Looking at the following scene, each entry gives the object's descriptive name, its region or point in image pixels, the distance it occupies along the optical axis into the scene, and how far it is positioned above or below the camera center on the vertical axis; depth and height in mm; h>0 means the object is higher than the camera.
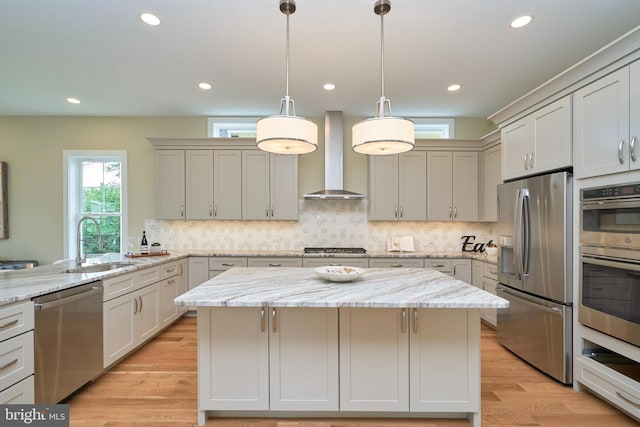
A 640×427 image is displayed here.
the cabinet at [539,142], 2238 +635
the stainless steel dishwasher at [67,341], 1807 -877
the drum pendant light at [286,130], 1582 +472
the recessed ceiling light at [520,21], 2134 +1468
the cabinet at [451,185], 4055 +416
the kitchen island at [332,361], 1793 -922
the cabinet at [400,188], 4059 +374
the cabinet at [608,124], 1778 +611
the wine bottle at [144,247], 3693 -422
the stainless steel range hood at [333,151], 4098 +912
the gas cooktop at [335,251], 3951 -509
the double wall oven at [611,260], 1771 -306
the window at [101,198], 4359 +250
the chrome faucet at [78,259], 2654 -421
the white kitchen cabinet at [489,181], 3723 +443
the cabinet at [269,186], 4066 +405
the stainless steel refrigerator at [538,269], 2223 -473
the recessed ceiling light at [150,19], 2137 +1485
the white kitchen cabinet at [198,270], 3854 -745
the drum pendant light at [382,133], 1603 +466
